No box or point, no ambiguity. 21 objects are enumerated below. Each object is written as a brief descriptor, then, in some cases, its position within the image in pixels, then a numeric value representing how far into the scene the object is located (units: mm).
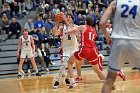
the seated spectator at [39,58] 15984
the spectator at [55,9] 20406
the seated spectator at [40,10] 20253
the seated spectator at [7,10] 19484
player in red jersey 9680
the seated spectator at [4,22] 18625
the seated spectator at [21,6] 20266
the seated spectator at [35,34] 16922
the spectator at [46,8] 20547
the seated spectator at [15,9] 19989
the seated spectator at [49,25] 19041
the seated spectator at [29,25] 18719
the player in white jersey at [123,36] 5605
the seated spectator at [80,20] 20003
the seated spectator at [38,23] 18789
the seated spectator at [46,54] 16297
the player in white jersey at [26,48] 14234
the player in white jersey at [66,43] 10135
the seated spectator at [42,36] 17500
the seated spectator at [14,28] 18203
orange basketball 10025
